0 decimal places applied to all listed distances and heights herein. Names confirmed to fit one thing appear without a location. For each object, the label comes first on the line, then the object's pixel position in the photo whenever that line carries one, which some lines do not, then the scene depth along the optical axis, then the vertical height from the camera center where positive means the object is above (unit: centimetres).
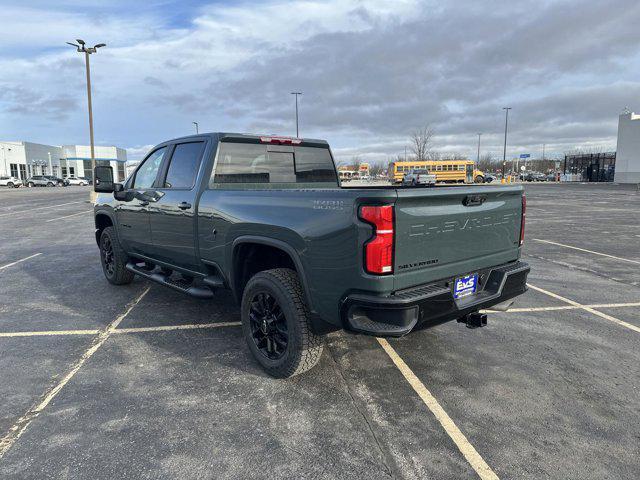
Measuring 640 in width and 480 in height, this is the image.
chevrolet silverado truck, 287 -52
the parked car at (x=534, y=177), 7069 -6
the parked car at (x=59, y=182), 6541 -119
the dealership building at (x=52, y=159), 7210 +271
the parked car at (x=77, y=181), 7133 -114
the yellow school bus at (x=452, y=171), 5278 +63
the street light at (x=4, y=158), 6976 +239
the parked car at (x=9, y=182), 5956 -112
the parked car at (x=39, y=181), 6288 -103
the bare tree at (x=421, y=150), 7656 +441
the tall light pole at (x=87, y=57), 2400 +621
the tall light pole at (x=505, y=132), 6036 +613
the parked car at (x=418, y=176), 4271 -1
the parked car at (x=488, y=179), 5432 -33
